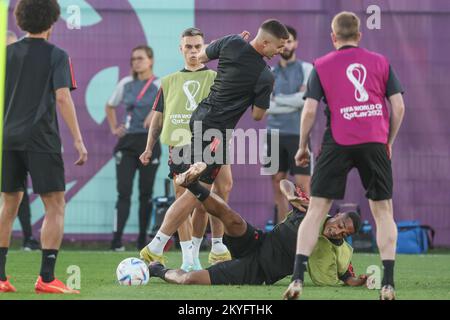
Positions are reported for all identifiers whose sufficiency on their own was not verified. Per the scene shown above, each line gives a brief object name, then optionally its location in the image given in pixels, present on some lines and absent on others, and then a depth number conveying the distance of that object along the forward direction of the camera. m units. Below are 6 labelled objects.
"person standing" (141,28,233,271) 21.55
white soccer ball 18.37
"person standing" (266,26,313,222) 28.81
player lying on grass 18.27
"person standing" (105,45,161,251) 29.17
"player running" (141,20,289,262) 19.47
